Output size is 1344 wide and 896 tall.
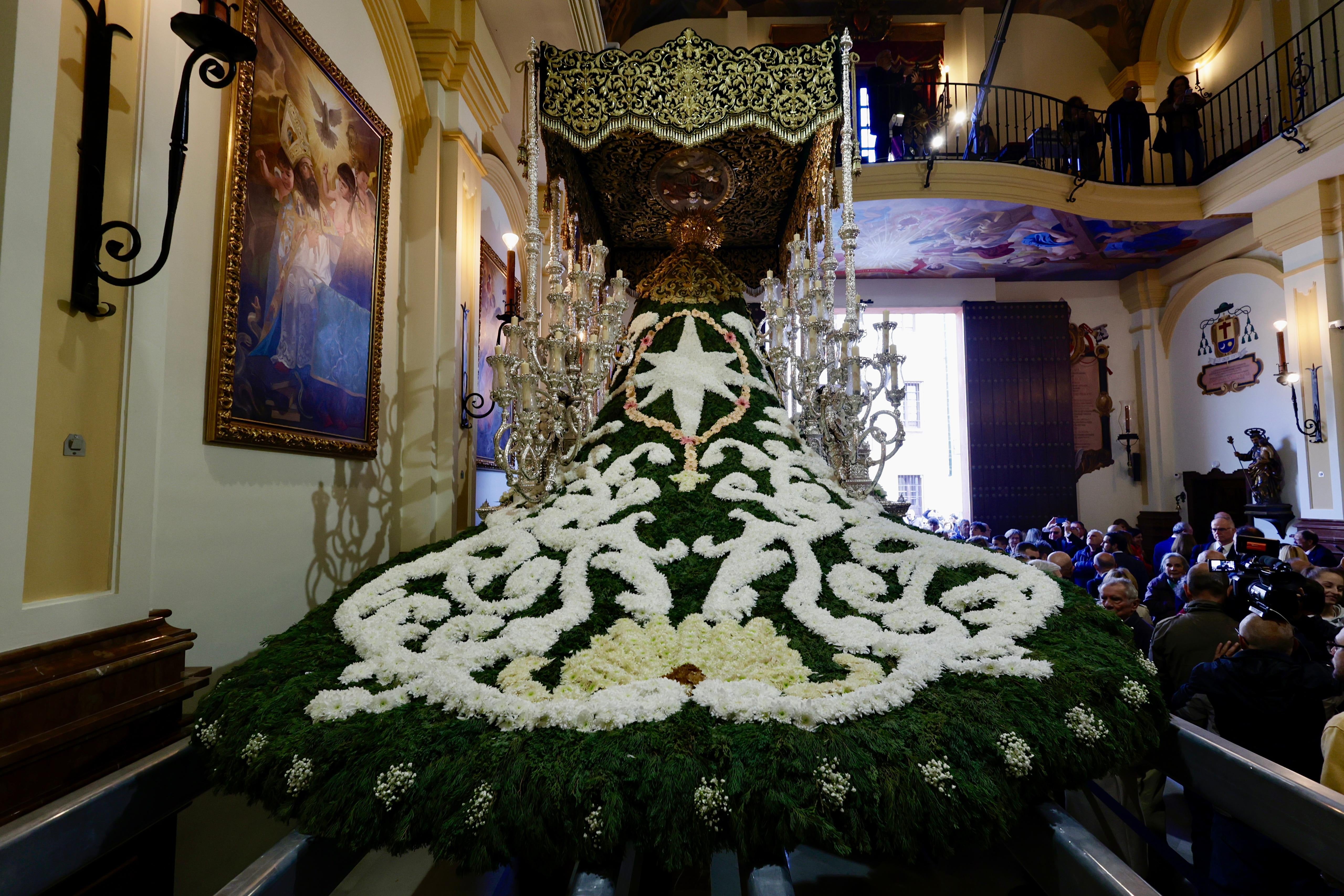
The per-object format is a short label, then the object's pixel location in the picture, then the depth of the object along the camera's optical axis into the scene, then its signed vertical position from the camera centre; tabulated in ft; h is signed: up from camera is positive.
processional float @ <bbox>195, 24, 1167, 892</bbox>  4.06 -1.28
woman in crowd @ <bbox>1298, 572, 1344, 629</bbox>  11.75 -2.03
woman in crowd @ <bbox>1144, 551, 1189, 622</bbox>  14.28 -2.47
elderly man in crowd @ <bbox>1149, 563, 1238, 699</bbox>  9.77 -2.33
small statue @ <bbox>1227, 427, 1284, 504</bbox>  26.99 +0.16
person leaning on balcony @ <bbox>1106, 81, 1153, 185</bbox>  31.40 +16.72
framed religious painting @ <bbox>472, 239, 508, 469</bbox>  15.14 +3.36
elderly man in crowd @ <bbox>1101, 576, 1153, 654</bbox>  11.03 -2.07
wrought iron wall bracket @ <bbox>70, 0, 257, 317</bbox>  4.91 +2.73
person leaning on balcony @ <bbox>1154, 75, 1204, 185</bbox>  30.42 +16.78
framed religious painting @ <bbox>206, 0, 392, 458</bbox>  6.99 +2.83
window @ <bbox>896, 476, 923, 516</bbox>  42.55 -0.67
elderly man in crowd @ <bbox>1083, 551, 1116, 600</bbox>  14.37 -1.96
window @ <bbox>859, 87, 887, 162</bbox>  31.19 +17.70
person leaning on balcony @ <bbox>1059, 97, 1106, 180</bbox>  30.40 +16.16
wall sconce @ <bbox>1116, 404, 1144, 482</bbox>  35.12 +1.14
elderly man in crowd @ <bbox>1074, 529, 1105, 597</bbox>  15.72 -2.13
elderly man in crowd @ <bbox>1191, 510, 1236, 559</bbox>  19.38 -1.57
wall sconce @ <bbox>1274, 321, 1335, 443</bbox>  24.50 +2.22
